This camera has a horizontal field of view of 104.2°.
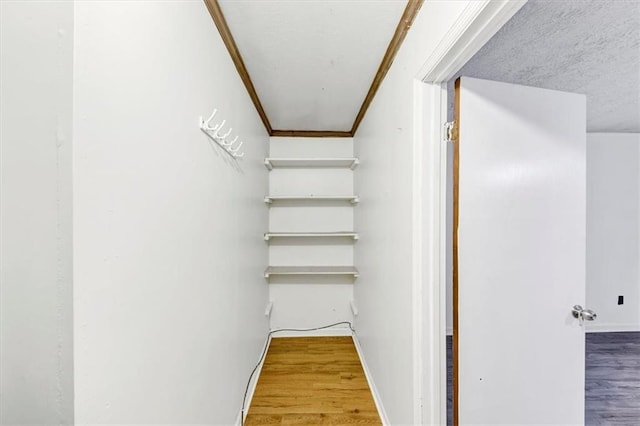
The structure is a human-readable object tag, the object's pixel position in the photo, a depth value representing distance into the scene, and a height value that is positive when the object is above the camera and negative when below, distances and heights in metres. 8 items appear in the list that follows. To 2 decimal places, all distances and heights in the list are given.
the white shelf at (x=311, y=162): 2.55 +0.53
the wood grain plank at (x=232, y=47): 1.14 +0.91
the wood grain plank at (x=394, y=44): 1.14 +0.92
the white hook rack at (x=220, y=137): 1.07 +0.37
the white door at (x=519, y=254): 1.07 -0.19
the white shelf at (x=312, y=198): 2.60 +0.14
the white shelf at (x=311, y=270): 2.58 -0.63
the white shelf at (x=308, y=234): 2.55 -0.24
